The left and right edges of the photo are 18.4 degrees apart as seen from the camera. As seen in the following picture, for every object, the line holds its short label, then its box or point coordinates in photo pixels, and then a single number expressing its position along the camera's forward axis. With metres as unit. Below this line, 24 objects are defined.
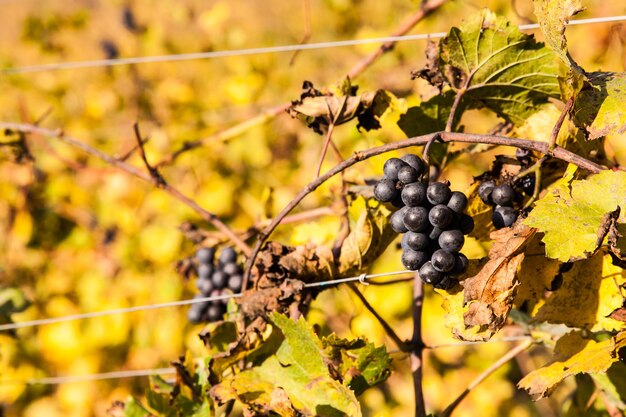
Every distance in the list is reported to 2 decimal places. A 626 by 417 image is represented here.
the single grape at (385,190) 1.02
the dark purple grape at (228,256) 1.22
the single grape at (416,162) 1.03
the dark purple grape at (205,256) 1.23
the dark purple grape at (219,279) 1.21
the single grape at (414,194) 1.01
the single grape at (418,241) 1.01
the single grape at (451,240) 1.01
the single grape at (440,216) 1.00
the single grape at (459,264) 1.02
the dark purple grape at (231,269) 1.21
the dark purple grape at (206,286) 1.22
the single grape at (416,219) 1.01
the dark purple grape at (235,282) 1.20
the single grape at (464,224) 1.03
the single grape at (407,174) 1.02
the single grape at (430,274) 1.02
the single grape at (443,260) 1.01
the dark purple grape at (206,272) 1.23
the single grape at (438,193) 1.01
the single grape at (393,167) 1.03
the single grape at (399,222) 1.03
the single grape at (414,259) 1.02
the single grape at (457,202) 1.01
